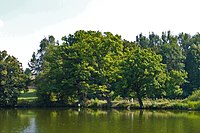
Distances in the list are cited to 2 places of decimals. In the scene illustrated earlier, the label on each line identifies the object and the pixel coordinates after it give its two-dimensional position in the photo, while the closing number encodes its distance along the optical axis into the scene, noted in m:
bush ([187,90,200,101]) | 54.32
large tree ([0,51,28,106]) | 61.25
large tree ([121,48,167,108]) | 55.03
